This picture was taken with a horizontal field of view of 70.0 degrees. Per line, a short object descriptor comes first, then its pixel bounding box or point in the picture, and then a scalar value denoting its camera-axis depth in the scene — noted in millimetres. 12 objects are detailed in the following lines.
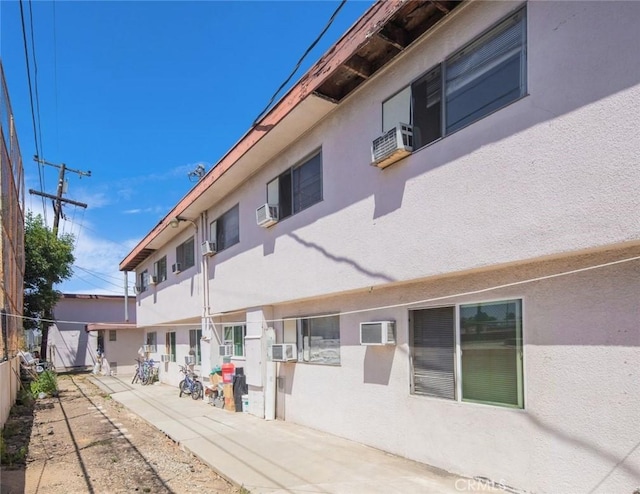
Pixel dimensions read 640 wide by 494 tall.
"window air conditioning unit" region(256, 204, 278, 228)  8750
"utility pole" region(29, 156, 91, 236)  24506
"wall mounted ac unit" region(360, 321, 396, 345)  6043
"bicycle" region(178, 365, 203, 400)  12852
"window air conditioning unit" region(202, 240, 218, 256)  11867
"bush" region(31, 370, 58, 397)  13598
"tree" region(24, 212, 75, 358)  20719
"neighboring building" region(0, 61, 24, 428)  8602
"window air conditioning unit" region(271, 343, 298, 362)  8492
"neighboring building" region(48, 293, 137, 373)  28125
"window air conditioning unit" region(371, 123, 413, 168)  5527
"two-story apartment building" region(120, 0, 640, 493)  3699
